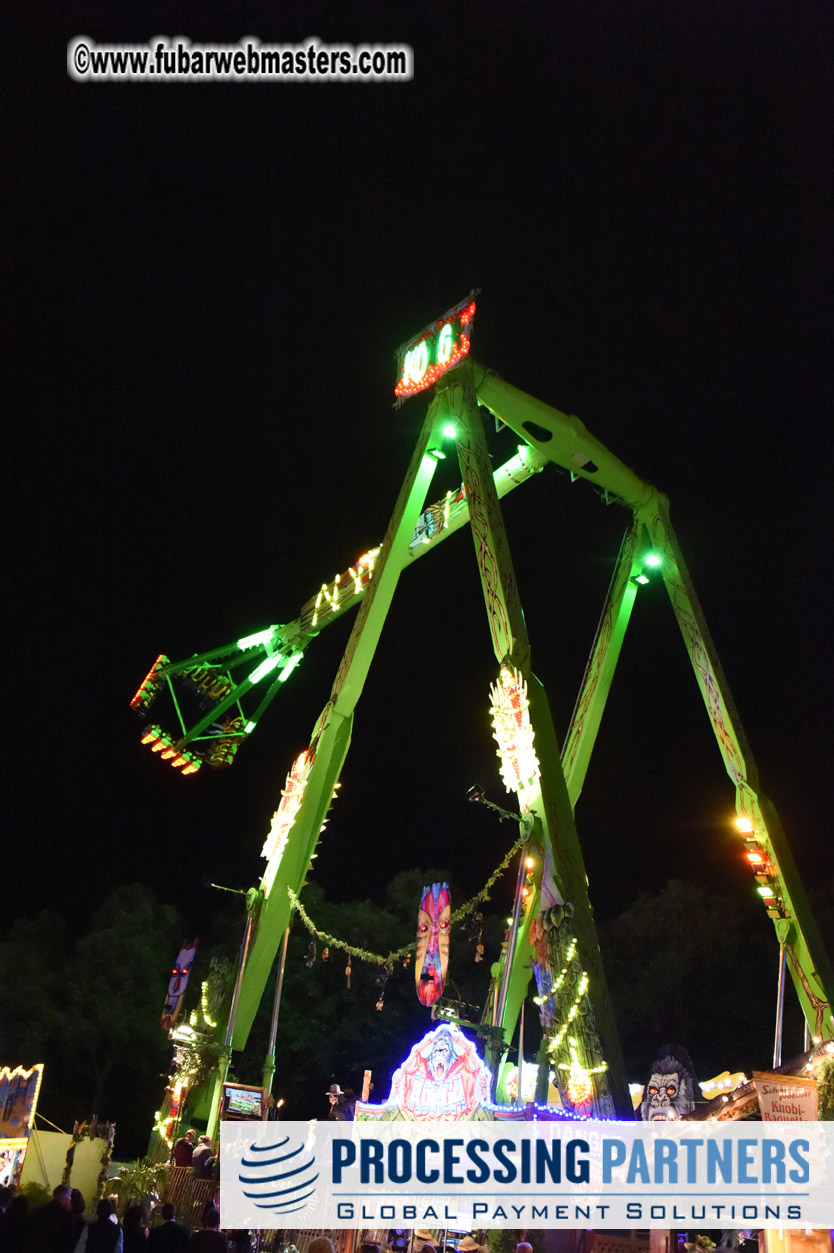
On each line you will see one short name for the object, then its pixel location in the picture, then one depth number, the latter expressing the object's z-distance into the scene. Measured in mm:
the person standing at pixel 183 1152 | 15617
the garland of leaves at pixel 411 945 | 16234
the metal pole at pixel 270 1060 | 18406
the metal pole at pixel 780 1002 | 15594
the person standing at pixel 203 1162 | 13453
